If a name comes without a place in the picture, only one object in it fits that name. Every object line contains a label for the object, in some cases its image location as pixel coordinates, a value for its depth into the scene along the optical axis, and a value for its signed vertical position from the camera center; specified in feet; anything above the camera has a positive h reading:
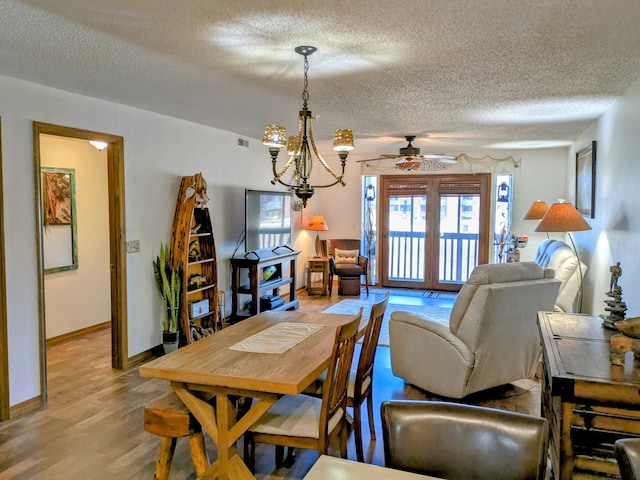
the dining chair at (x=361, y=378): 8.48 -3.04
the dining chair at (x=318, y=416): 6.97 -3.20
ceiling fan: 20.03 +2.65
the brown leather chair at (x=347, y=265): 24.85 -2.61
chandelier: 9.68 +1.53
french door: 25.84 -0.63
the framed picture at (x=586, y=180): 15.96 +1.46
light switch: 14.12 -0.93
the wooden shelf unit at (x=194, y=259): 15.11 -1.47
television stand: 18.67 -2.77
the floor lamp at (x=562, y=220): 13.69 -0.05
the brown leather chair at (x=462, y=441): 4.17 -2.09
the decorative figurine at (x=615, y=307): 7.63 -1.47
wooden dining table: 6.74 -2.40
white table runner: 8.20 -2.32
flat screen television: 19.11 -0.11
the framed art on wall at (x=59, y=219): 16.42 -0.14
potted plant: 14.83 -2.48
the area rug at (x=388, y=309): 20.67 -4.30
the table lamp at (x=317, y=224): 26.16 -0.41
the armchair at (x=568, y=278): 14.37 -1.85
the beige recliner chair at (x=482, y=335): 10.93 -2.92
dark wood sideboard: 5.49 -2.34
